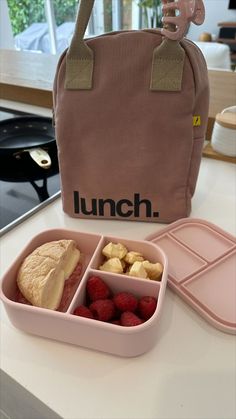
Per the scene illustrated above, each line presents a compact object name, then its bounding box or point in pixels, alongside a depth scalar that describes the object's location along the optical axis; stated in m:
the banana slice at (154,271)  0.39
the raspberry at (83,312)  0.34
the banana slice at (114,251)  0.42
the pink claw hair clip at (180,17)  0.40
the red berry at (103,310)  0.34
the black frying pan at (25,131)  0.73
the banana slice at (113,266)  0.40
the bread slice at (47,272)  0.35
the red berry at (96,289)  0.37
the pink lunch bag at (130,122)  0.42
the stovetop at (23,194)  0.65
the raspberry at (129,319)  0.33
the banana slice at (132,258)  0.41
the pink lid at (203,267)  0.38
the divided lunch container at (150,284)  0.33
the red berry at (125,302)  0.35
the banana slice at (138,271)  0.38
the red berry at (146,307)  0.34
